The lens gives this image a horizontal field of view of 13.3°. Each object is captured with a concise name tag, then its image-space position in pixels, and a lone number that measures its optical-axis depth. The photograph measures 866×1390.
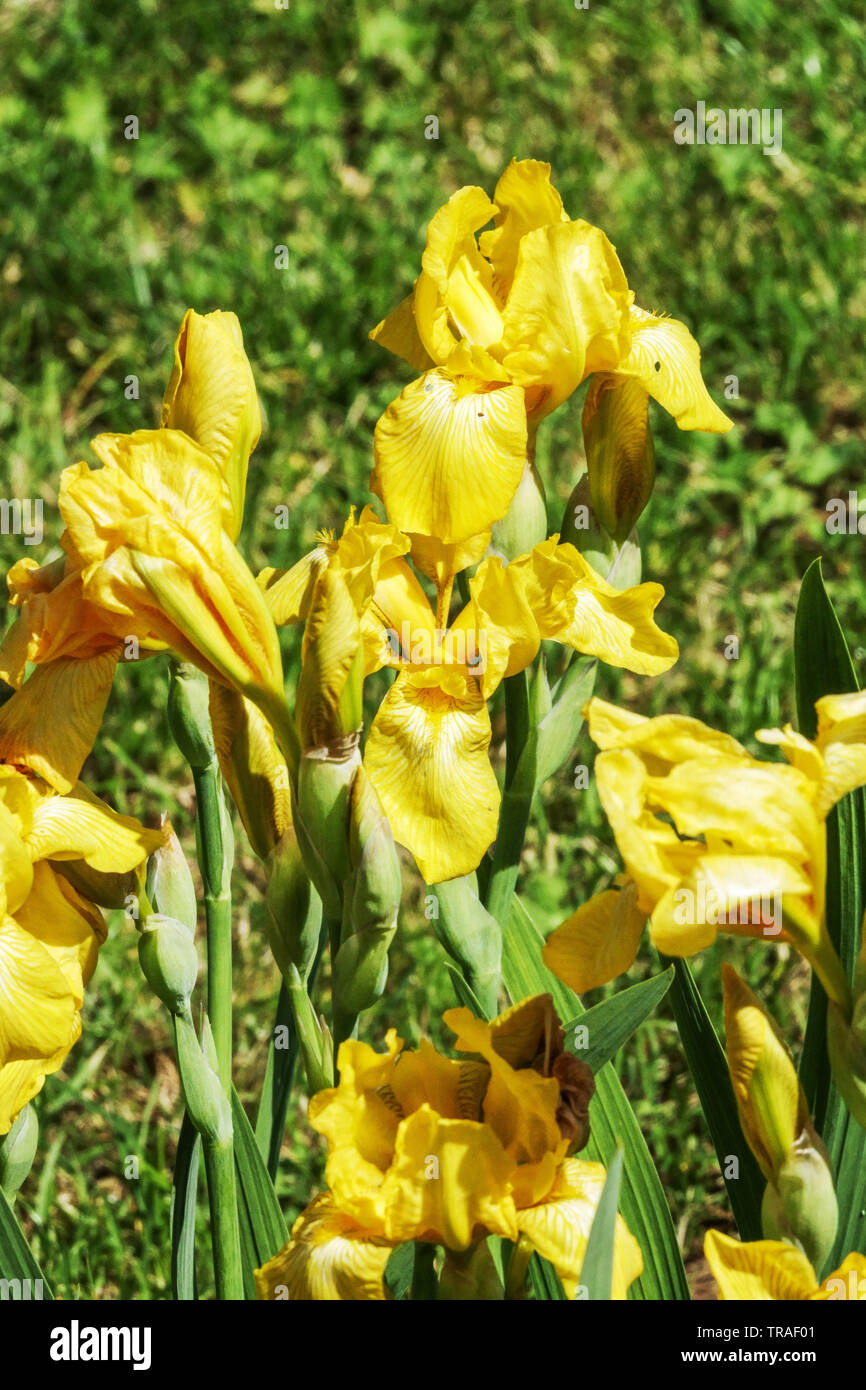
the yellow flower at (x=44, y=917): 0.93
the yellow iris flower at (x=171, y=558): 0.94
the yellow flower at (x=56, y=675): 0.97
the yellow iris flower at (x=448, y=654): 0.96
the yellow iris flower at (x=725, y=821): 0.89
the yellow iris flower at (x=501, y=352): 0.99
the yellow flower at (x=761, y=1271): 0.90
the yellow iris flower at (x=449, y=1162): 0.90
